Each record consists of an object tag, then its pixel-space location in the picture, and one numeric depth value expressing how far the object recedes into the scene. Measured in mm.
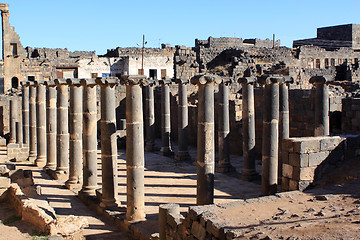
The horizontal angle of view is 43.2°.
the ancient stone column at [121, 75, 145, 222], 11977
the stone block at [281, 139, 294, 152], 12042
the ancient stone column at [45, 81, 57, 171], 20125
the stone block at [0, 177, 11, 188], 15188
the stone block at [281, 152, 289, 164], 12222
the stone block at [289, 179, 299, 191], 11775
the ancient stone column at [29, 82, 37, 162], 22953
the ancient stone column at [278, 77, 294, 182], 15148
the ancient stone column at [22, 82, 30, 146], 25594
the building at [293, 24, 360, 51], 59250
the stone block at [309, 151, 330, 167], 12039
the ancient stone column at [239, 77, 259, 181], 16984
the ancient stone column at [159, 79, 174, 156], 24016
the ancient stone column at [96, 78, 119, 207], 13578
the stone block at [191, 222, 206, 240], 8877
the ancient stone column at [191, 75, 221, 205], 12172
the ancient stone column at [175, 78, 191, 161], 22141
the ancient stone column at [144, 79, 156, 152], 25609
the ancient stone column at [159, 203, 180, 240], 10234
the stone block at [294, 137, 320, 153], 11766
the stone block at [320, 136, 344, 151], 12336
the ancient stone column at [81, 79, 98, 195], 14875
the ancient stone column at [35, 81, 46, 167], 21625
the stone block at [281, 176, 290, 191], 12212
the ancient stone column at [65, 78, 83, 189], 16344
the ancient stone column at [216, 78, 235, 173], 18469
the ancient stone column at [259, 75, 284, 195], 13648
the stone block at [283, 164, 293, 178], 12071
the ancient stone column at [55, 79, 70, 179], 18422
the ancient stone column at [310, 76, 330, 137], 15562
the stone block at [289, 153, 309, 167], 11805
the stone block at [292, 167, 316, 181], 11812
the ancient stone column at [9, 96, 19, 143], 27516
